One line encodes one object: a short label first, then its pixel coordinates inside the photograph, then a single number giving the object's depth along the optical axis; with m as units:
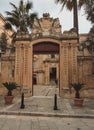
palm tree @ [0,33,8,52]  13.44
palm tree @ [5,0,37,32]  11.24
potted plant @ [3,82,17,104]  6.43
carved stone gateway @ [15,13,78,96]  7.95
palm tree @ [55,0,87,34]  10.64
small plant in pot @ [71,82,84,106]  6.17
